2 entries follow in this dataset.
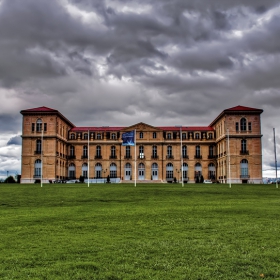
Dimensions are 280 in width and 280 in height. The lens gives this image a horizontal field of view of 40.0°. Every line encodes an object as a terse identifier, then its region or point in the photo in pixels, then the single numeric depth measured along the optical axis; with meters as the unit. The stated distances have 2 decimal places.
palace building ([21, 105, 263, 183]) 83.31
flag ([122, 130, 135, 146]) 51.47
